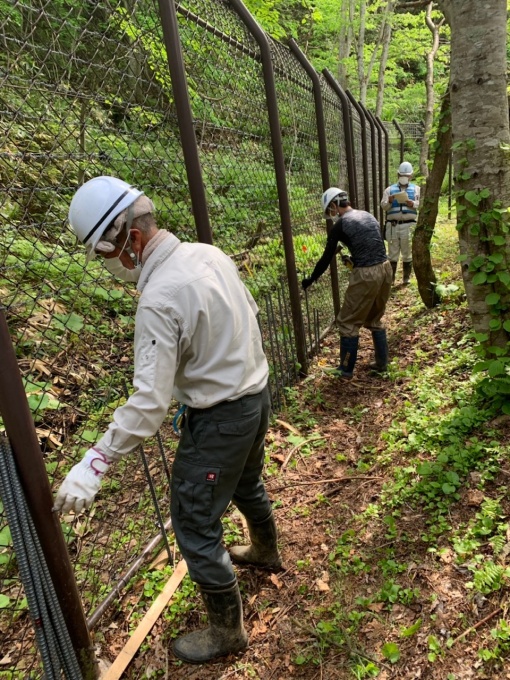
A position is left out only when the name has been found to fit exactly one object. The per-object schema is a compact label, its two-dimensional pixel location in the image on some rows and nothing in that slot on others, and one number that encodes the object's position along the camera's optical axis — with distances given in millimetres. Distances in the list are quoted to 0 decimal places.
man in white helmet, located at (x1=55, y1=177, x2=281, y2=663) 1781
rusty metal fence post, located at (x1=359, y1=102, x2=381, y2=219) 11473
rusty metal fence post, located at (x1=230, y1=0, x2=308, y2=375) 3816
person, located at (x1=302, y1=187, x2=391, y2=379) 5004
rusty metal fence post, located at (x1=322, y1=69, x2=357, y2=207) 6746
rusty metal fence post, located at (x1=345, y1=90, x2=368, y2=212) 8977
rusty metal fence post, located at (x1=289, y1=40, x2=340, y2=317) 5000
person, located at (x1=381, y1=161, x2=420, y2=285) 8727
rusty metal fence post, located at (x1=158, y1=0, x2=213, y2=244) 2625
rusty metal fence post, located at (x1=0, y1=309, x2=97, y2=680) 1698
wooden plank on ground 2248
